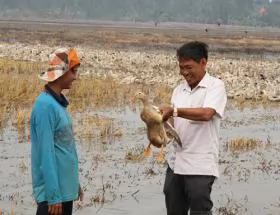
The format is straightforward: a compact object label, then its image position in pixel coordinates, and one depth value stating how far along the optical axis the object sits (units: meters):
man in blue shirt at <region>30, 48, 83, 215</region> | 4.09
